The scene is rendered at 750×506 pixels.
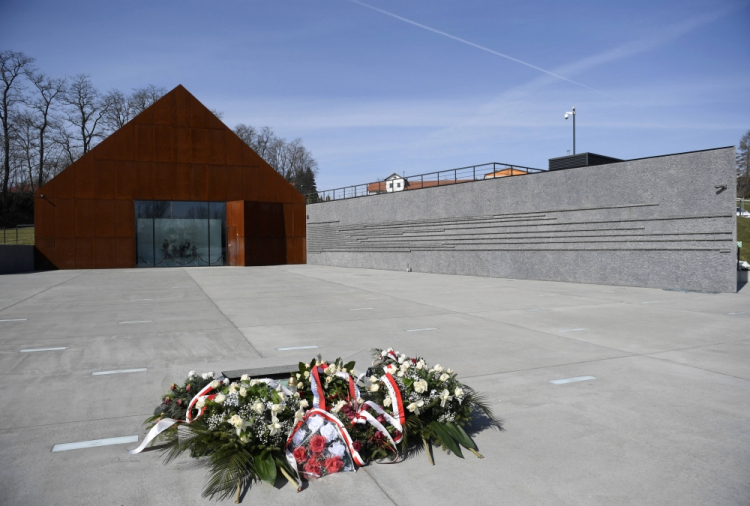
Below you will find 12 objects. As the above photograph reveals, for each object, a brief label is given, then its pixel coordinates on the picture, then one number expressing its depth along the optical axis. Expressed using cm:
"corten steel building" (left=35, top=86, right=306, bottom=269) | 3144
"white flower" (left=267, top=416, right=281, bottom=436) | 398
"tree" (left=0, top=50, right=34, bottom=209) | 3962
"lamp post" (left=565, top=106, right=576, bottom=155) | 3083
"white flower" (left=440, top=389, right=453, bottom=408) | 447
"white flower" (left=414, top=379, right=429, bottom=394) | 443
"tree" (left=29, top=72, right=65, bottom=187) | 4362
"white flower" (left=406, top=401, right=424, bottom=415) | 431
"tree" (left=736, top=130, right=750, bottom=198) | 6359
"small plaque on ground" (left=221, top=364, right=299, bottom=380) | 563
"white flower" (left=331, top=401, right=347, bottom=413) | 431
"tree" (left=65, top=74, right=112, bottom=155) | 4550
